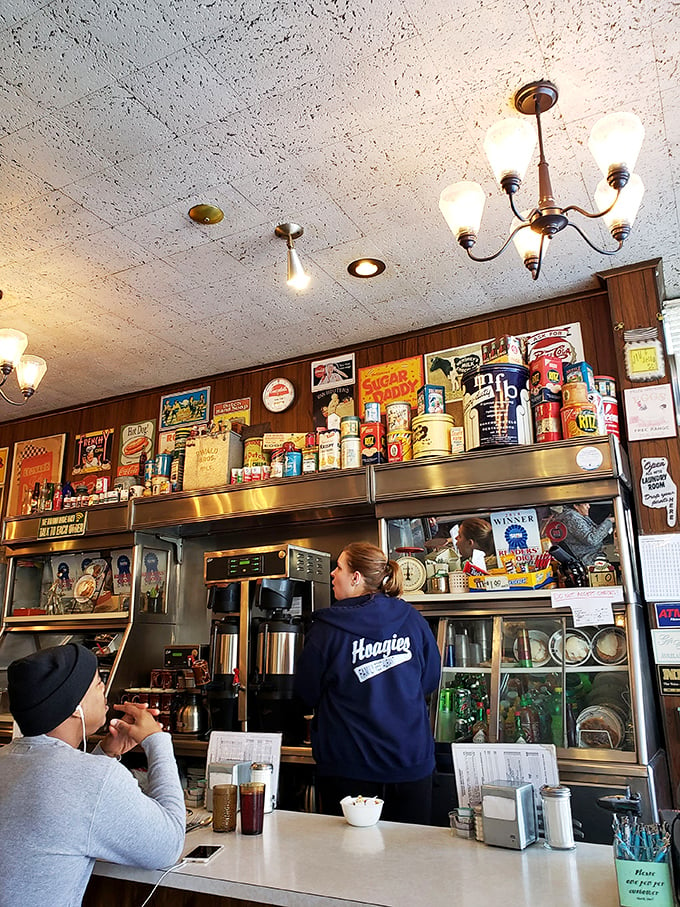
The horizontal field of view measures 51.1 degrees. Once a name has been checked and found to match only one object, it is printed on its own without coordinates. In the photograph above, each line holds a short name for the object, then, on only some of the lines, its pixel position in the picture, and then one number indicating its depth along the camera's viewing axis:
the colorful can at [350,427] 3.96
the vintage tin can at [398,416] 3.85
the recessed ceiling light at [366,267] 3.56
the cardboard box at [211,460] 4.38
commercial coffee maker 3.63
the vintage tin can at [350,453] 3.90
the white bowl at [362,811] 2.04
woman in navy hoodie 2.53
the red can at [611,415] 3.40
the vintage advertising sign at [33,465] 5.62
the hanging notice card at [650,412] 3.48
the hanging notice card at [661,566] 3.25
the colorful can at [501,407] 3.46
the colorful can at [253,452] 4.41
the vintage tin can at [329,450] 3.94
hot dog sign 5.18
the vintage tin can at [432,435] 3.64
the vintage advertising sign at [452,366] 4.16
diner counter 1.53
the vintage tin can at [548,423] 3.39
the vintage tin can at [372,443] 3.86
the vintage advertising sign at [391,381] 4.30
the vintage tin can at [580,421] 3.29
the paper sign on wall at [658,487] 3.36
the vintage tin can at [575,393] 3.36
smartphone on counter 1.81
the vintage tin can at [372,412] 3.97
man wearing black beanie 1.56
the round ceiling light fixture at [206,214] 3.08
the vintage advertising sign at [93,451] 5.38
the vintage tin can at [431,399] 3.76
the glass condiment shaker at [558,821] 1.80
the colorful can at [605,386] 3.54
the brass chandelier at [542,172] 2.09
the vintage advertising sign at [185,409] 5.03
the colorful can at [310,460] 4.03
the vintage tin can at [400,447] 3.78
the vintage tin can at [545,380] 3.46
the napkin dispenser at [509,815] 1.80
